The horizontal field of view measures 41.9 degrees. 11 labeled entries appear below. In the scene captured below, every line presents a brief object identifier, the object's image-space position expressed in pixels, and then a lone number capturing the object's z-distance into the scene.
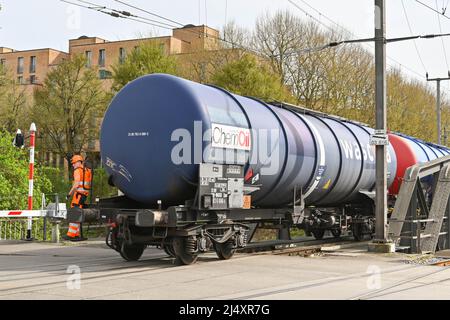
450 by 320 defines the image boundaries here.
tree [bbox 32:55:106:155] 39.22
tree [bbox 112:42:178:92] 30.41
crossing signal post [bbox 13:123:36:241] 16.25
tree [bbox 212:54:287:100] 27.80
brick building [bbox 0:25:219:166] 55.85
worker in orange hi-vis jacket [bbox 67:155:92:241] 13.11
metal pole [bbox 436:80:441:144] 33.53
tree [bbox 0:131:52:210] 20.23
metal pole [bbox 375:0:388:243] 14.66
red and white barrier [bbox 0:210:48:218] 15.43
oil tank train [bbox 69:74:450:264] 10.59
